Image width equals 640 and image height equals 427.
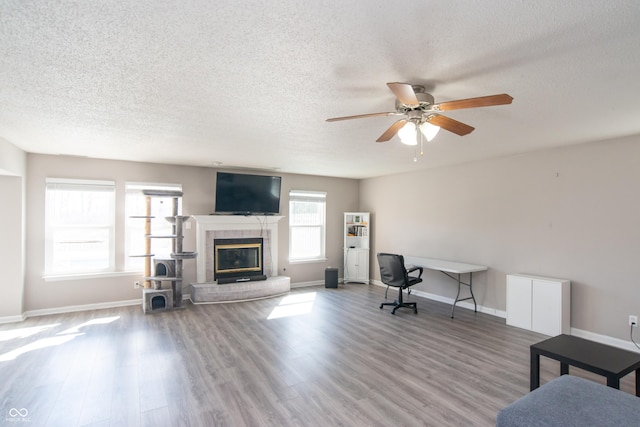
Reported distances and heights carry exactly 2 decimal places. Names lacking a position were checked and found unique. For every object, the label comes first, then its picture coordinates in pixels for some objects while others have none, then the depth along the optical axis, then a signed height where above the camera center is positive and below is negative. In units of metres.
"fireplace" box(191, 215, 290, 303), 5.82 -0.87
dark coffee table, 2.32 -1.06
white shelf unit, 7.55 -0.81
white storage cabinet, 4.13 -1.16
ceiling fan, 2.02 +0.69
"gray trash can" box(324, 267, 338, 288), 6.98 -1.38
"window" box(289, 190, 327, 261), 7.18 -0.30
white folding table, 5.01 -0.83
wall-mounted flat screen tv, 6.12 +0.32
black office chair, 5.09 -0.96
